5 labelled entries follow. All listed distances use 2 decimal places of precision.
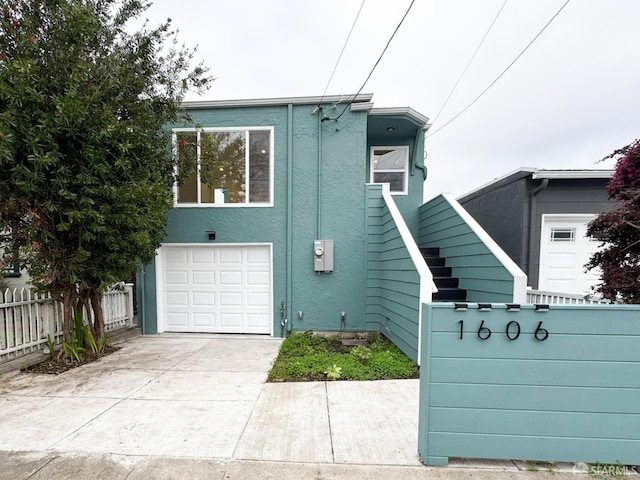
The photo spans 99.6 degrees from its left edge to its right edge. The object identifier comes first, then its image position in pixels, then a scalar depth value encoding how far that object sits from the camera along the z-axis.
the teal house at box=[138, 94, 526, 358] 5.50
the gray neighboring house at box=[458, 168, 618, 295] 6.04
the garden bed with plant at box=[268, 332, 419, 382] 3.64
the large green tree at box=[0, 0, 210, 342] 3.08
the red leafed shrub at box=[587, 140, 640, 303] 2.82
